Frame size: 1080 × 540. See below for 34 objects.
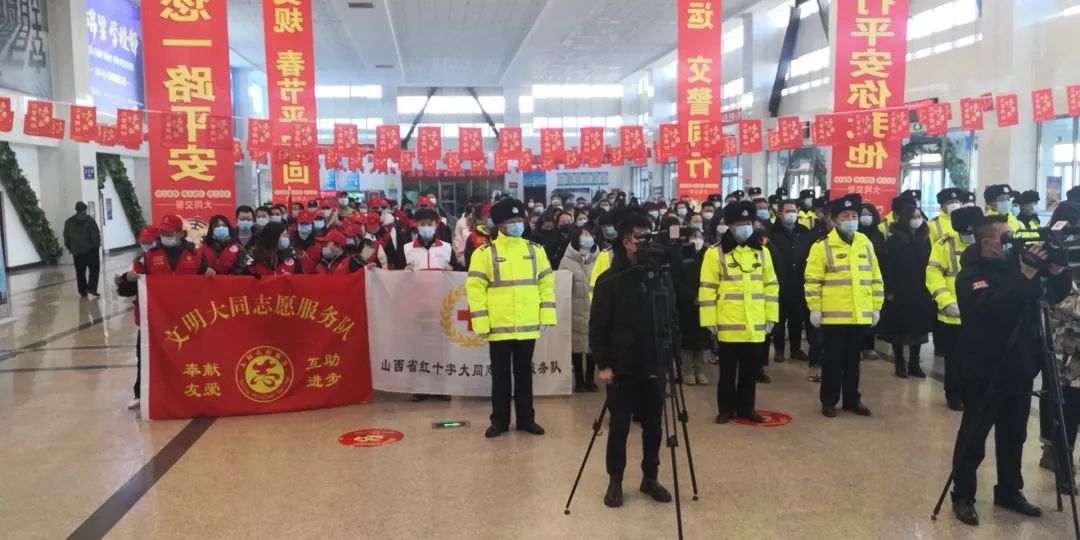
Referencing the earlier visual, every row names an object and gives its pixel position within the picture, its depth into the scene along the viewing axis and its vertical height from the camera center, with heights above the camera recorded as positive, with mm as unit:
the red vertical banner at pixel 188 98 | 7719 +1264
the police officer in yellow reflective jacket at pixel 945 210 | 7062 -29
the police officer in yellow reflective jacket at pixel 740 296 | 5230 -610
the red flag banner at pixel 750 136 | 14133 +1401
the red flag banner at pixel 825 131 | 8727 +965
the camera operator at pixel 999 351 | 3473 -690
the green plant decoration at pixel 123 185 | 20733 +1006
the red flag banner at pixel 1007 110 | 10898 +1416
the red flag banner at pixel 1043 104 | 10320 +1408
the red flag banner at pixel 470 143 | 19766 +1902
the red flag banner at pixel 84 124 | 10703 +1378
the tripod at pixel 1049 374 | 3357 -775
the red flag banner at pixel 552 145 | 20203 +1870
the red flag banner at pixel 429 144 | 20469 +1966
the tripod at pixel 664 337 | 3576 -624
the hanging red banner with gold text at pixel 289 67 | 11547 +2379
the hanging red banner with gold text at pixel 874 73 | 8531 +1557
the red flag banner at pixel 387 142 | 20250 +2025
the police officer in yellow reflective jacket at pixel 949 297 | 5457 -647
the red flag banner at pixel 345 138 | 19406 +2052
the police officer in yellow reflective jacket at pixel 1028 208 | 7695 -22
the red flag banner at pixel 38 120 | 10055 +1366
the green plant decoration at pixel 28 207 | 16281 +311
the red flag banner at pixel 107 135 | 11953 +1381
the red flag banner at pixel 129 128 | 10984 +1355
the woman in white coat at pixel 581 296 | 6340 -712
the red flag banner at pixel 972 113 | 11195 +1411
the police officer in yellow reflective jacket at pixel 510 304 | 5078 -617
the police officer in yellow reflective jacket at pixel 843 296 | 5426 -643
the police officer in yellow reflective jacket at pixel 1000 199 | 6828 +67
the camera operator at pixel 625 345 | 3887 -693
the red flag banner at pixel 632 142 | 18641 +1753
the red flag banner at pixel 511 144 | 18516 +1732
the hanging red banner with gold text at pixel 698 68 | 11789 +2277
